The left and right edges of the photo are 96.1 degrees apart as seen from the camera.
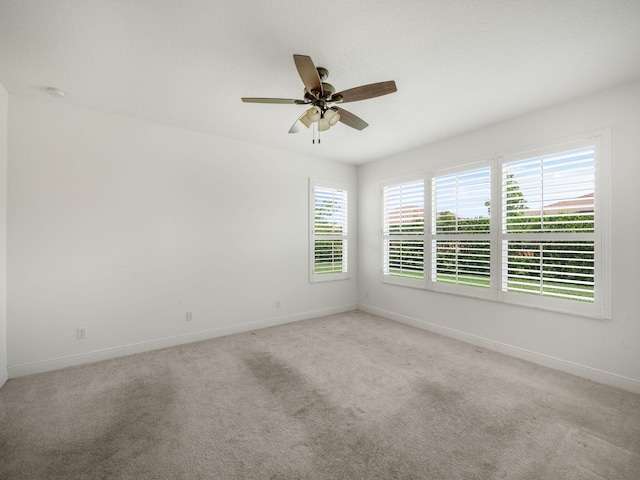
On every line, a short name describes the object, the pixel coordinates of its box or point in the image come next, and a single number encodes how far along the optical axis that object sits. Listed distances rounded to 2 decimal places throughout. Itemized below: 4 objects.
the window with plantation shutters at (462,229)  3.56
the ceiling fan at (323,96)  1.96
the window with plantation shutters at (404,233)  4.34
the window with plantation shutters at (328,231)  4.83
